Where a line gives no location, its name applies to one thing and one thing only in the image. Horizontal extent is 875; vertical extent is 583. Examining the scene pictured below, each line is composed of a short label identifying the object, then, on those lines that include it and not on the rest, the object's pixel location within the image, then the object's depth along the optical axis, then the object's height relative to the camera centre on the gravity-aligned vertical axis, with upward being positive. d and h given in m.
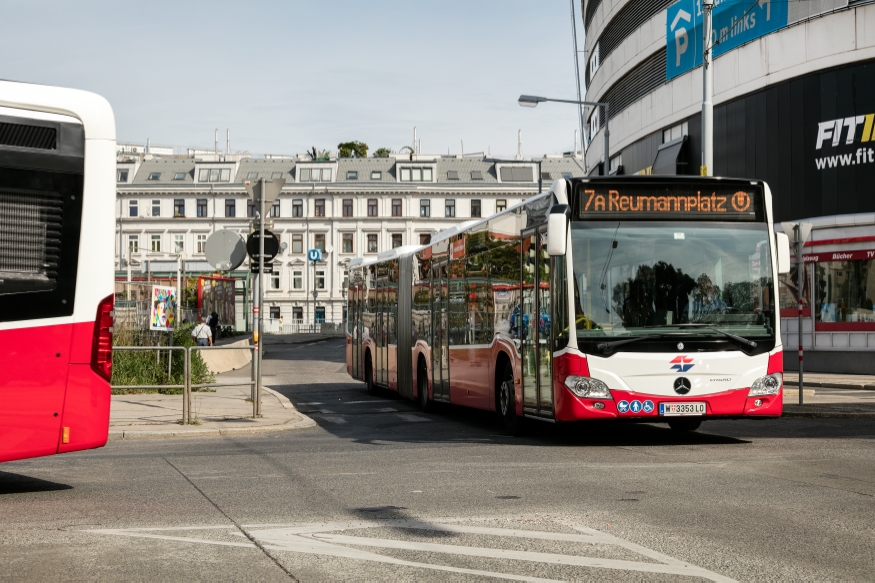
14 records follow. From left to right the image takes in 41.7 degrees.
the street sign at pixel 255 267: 17.58 +0.79
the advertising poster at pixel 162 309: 22.80 +0.16
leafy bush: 21.62 -0.98
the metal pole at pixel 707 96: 23.53 +4.59
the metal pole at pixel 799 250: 18.56 +1.13
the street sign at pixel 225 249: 17.69 +1.06
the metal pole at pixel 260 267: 17.27 +0.76
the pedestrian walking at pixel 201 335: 34.32 -0.53
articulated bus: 12.38 +0.20
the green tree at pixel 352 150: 108.94 +15.96
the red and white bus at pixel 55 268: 8.03 +0.35
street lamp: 33.16 +6.31
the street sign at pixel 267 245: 17.48 +1.10
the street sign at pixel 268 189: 17.38 +1.95
